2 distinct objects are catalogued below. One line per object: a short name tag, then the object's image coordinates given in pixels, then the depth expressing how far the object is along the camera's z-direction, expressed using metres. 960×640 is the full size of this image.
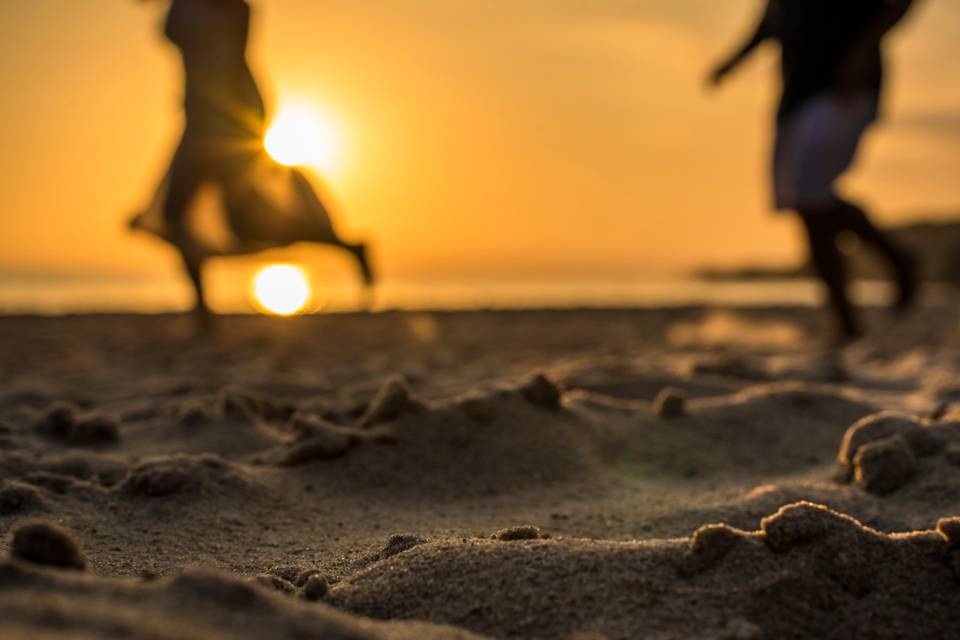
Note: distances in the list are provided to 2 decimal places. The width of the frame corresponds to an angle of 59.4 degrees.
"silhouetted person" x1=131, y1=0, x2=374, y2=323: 4.66
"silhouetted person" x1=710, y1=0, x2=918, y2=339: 4.00
